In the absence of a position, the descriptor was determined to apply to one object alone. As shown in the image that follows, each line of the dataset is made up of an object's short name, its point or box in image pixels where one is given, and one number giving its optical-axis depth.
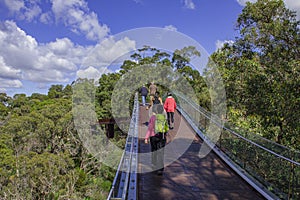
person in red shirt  8.41
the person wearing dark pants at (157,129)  4.86
